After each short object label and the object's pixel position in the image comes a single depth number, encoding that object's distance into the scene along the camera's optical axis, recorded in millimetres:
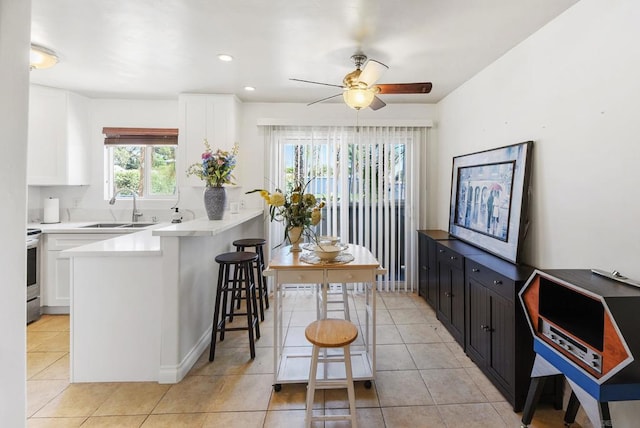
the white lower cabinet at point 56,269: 3254
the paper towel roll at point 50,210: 3656
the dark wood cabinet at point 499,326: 1880
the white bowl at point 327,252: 2061
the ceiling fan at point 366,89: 2322
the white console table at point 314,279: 2006
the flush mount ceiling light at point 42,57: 2490
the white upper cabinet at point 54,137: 3426
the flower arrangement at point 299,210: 2309
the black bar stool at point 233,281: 2473
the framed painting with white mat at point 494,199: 2240
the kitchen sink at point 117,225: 3673
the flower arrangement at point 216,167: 2809
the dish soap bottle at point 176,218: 3754
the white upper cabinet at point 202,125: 3678
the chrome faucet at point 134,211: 3896
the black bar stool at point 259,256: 3132
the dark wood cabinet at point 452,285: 2623
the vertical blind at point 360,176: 3992
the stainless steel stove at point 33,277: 3113
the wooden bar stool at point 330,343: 1628
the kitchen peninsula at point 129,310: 2160
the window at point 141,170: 4031
